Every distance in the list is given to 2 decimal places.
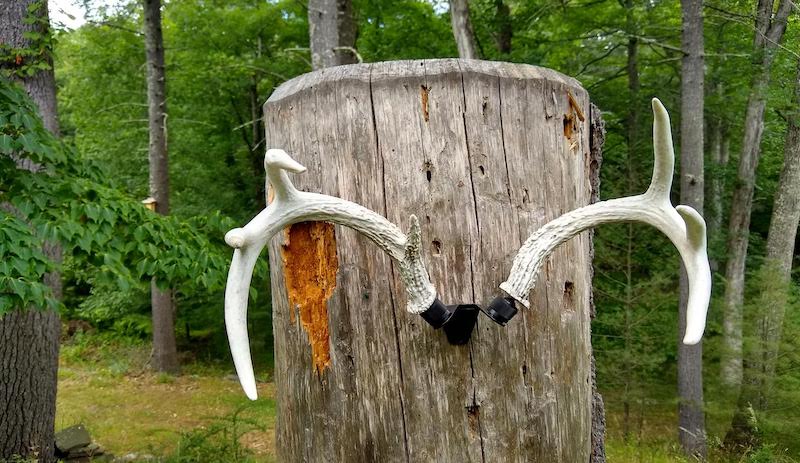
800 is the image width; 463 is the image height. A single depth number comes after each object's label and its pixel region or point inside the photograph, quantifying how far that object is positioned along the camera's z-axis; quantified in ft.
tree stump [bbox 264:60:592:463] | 5.16
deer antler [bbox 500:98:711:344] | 4.73
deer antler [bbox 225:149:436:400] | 4.65
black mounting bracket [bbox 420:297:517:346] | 4.88
